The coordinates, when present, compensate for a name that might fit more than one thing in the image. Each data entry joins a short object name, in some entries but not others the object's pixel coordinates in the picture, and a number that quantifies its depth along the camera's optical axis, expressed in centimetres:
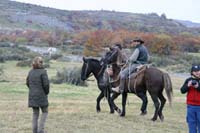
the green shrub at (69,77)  3444
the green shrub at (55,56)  6623
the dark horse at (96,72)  1598
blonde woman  1064
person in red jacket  995
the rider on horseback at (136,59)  1492
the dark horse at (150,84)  1441
